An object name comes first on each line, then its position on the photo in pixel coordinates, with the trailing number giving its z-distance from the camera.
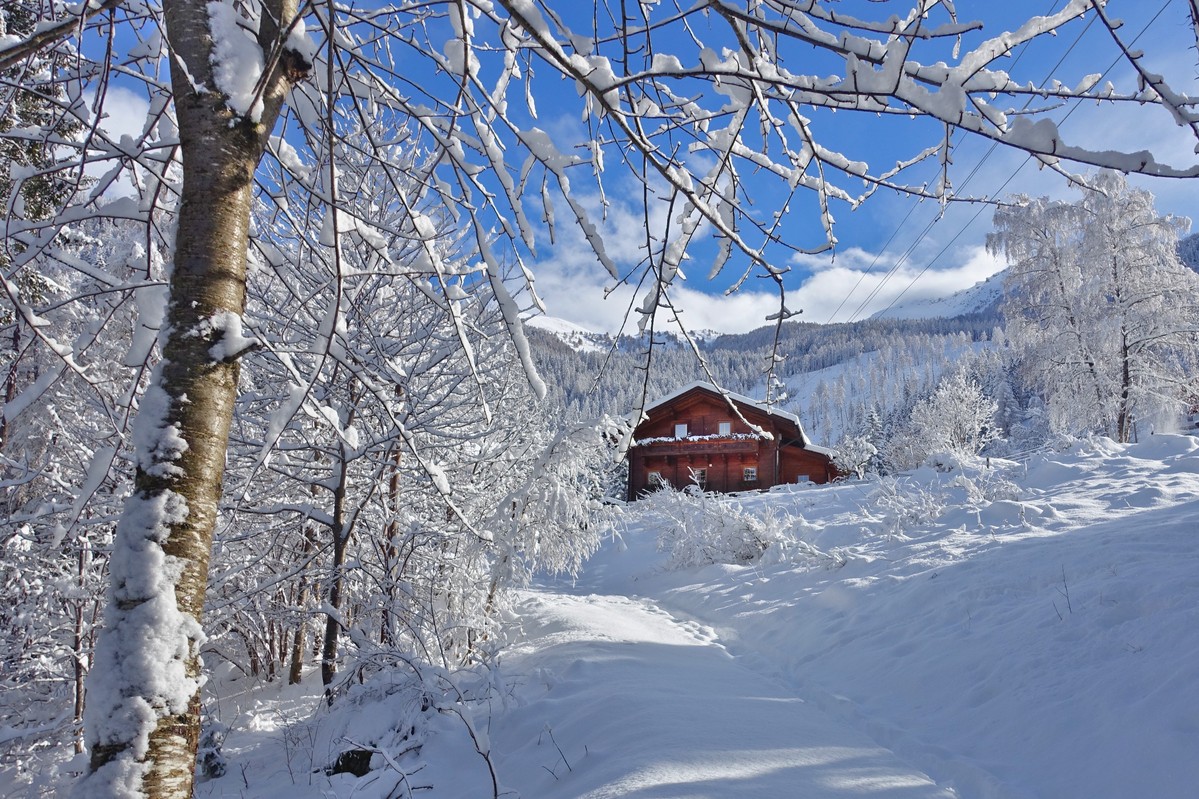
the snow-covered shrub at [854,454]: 20.73
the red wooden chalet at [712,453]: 26.58
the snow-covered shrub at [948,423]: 23.66
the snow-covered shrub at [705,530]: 12.40
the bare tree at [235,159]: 1.05
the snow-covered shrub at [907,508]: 9.26
